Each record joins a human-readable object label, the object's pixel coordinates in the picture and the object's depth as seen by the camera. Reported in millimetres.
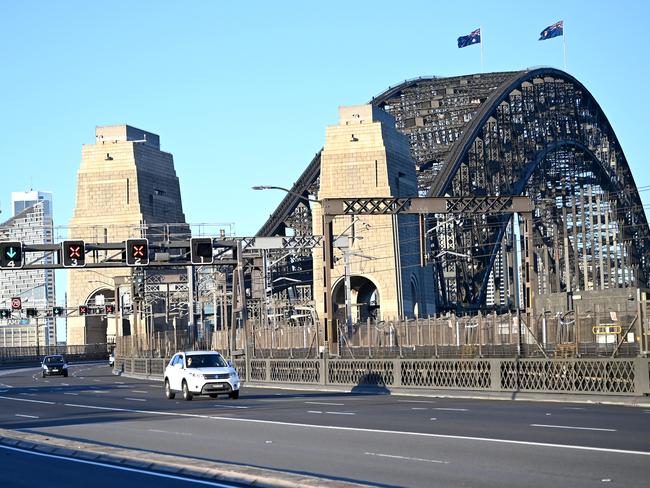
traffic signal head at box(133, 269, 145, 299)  98956
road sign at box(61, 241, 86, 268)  62312
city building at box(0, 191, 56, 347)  92312
